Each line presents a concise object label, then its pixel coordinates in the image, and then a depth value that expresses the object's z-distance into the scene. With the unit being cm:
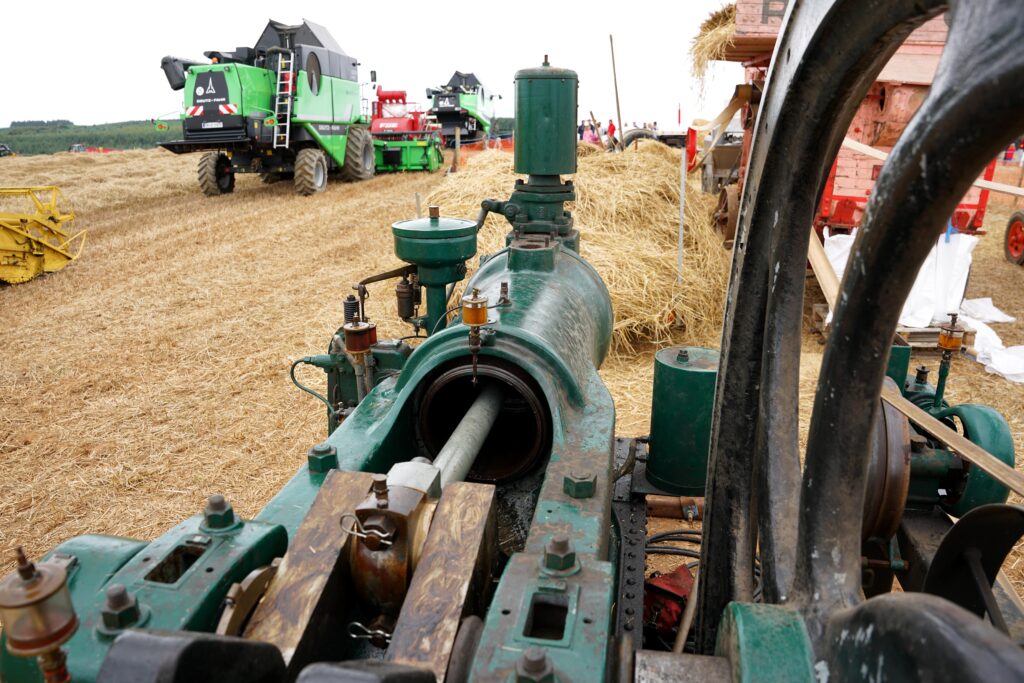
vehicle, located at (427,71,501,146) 2491
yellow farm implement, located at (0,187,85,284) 852
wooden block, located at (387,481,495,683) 133
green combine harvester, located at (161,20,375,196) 1291
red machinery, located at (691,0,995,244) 639
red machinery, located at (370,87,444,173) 1822
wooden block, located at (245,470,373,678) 133
